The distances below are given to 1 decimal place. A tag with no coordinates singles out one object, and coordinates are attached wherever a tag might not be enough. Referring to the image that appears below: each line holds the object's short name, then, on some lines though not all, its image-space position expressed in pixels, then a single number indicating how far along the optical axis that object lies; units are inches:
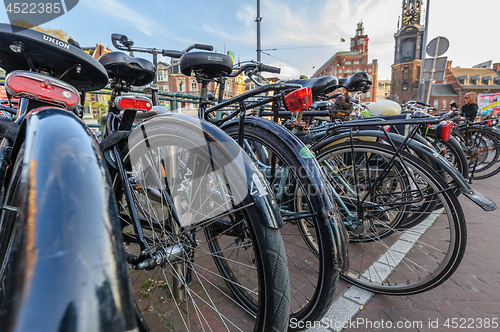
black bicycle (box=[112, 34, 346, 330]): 56.1
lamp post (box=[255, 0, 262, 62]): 303.0
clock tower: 2100.1
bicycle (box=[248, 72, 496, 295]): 69.2
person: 274.7
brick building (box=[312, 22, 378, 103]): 2576.3
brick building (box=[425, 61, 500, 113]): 2021.4
